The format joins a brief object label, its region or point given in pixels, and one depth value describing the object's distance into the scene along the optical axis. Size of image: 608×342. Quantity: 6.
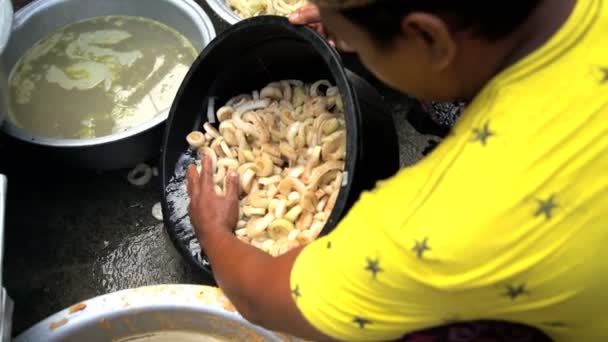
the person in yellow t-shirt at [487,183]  0.69
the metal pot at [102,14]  1.51
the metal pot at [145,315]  1.25
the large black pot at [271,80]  1.16
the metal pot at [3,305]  1.08
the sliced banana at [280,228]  1.35
